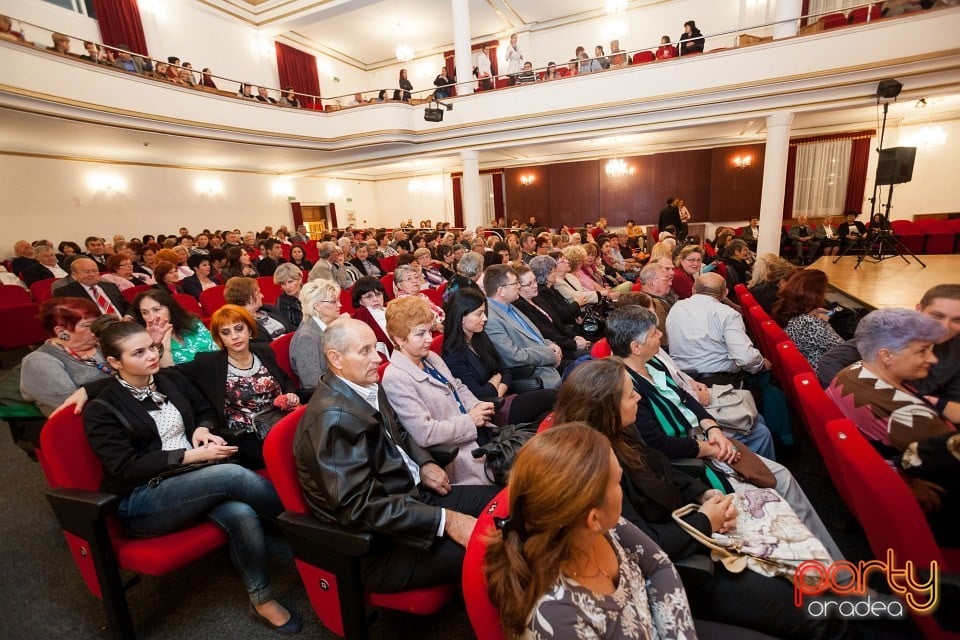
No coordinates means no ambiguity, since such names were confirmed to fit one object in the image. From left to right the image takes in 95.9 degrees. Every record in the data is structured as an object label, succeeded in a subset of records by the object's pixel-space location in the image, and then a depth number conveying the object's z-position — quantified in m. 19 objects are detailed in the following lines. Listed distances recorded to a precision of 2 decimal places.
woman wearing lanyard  1.78
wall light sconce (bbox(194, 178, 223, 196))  11.81
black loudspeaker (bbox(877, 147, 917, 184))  6.58
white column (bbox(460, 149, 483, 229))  10.45
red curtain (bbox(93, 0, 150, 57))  9.28
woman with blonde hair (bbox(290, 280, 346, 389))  2.47
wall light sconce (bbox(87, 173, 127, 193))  9.64
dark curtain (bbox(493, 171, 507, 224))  15.18
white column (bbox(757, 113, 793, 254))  7.55
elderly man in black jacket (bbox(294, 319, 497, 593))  1.26
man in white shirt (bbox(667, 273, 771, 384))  2.46
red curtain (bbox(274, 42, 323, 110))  13.01
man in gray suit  2.76
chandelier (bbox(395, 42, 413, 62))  12.24
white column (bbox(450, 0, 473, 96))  9.52
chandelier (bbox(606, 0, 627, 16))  10.06
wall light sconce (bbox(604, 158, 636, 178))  12.98
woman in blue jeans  1.55
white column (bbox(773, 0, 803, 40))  7.24
